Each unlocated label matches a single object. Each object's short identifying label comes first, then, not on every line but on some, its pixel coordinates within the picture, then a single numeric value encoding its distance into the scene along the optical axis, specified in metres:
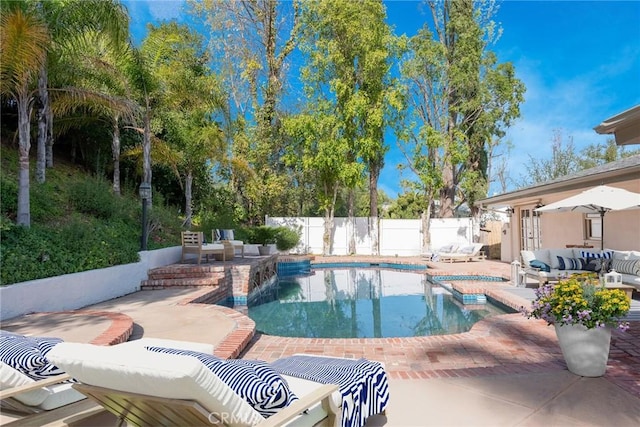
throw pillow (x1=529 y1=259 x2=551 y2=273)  8.66
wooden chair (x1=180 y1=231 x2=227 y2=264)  11.08
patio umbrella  7.54
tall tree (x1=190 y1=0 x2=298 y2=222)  20.36
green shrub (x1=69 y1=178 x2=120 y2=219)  10.21
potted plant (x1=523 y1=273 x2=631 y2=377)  3.64
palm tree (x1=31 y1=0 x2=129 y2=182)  8.20
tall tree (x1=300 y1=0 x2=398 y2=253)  18.52
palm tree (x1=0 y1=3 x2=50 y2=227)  7.07
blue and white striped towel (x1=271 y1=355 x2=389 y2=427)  2.63
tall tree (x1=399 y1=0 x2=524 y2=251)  19.16
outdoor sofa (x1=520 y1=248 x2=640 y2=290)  8.00
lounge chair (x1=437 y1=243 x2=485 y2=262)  15.64
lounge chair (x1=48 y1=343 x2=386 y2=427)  1.74
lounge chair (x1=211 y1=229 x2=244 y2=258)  12.89
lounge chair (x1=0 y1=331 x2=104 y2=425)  2.46
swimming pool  6.93
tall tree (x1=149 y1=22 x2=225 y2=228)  13.20
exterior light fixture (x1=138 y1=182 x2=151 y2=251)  9.55
